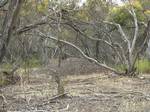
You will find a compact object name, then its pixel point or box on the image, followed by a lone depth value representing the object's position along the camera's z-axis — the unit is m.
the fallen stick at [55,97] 6.22
